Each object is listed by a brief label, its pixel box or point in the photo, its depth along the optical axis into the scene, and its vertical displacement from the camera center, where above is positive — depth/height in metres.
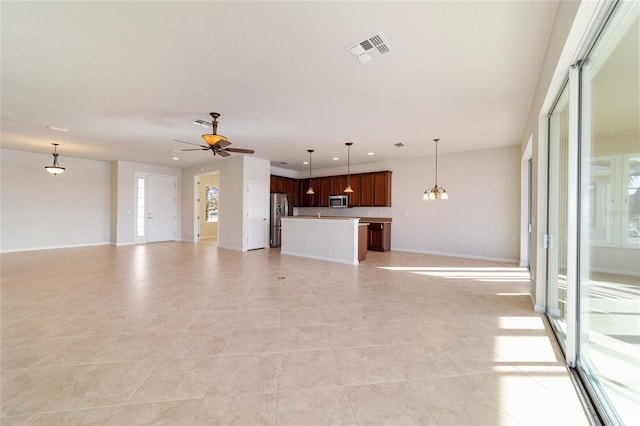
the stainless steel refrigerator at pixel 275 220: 8.50 -0.25
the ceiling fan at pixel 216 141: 3.78 +1.01
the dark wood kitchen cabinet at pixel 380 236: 7.64 -0.68
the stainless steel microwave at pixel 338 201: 8.66 +0.38
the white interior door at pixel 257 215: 7.66 -0.09
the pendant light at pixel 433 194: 5.61 +0.41
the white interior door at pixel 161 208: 9.04 +0.12
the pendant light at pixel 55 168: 6.49 +1.05
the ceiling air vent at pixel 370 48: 2.38 +1.55
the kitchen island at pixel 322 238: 5.93 -0.62
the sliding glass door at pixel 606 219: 1.37 -0.03
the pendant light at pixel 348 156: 6.07 +1.57
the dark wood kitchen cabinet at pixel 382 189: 7.81 +0.71
